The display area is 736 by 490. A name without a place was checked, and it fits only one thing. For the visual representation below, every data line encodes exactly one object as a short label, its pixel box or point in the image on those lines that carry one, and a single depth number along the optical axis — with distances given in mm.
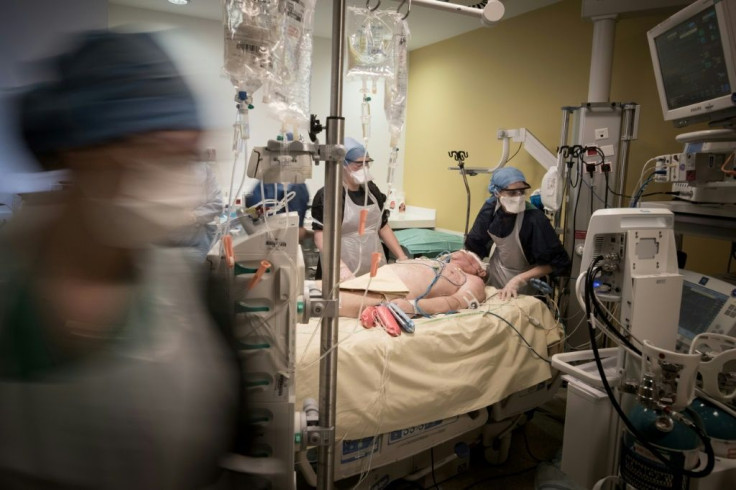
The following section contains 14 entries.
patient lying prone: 2156
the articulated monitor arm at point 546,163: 2988
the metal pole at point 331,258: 1184
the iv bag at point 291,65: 1101
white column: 2926
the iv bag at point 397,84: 1304
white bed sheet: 1742
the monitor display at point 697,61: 1865
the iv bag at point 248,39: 1040
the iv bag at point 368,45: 1290
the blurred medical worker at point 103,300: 710
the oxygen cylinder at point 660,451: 1479
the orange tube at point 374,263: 1279
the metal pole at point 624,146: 2883
